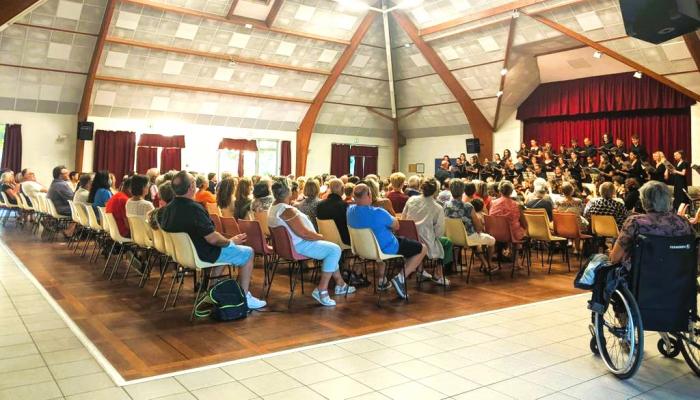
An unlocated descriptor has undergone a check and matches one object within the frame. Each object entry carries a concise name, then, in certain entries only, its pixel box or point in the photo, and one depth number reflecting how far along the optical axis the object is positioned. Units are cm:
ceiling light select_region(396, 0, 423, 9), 1309
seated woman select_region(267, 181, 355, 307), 489
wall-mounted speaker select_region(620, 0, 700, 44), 477
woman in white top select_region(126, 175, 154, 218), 576
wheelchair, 302
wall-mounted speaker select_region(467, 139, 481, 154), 1666
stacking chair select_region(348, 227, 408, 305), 497
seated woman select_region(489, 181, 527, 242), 653
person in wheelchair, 312
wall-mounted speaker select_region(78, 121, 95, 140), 1415
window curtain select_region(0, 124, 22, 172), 1362
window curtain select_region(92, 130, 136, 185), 1470
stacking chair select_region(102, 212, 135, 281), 603
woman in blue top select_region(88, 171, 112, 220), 743
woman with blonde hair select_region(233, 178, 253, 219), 636
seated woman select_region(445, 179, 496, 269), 614
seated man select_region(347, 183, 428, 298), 501
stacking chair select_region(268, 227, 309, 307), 489
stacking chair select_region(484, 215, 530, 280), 649
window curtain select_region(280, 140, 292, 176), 1769
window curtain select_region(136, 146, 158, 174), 1543
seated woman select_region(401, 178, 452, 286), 557
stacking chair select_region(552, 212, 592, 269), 712
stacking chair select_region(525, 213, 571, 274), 688
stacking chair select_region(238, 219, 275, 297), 528
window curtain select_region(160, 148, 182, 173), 1570
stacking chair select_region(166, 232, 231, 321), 434
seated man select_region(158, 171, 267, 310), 431
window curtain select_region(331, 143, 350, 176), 1903
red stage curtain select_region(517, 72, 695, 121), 1291
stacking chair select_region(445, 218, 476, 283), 605
